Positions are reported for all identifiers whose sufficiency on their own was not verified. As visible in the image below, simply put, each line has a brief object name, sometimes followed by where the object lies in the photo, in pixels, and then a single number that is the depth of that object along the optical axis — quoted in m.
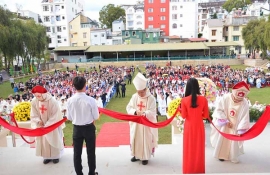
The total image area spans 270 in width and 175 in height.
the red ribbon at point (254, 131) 4.31
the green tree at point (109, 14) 63.25
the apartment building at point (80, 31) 51.72
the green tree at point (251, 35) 36.59
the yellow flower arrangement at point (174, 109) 6.20
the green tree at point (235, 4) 68.56
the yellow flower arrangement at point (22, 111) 6.99
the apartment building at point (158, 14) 57.59
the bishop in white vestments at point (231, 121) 4.44
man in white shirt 3.97
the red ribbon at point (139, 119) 4.56
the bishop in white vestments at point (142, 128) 4.64
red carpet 7.45
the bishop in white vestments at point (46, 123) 4.78
